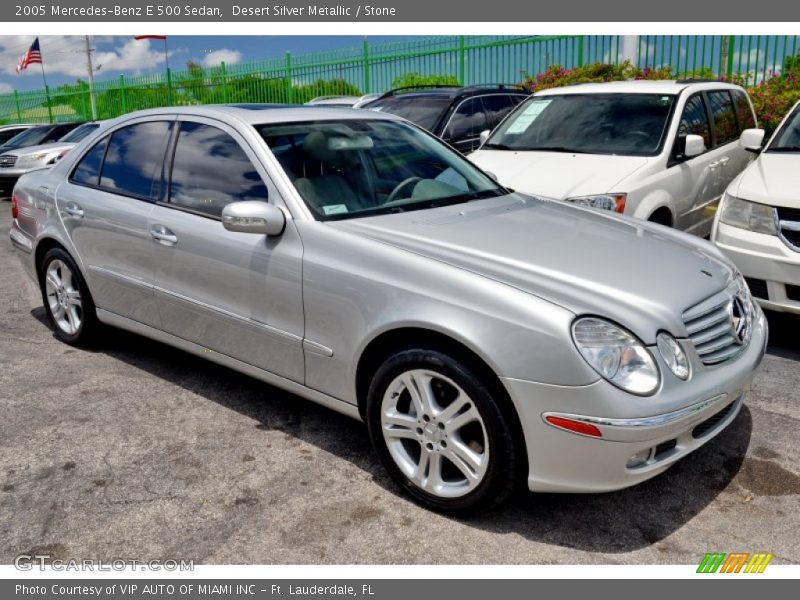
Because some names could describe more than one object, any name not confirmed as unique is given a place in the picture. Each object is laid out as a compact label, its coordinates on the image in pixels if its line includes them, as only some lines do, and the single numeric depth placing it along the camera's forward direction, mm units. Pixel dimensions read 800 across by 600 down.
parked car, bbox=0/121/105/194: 14172
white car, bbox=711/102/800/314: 4715
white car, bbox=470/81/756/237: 5883
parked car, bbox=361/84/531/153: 8586
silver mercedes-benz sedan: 2840
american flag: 27097
